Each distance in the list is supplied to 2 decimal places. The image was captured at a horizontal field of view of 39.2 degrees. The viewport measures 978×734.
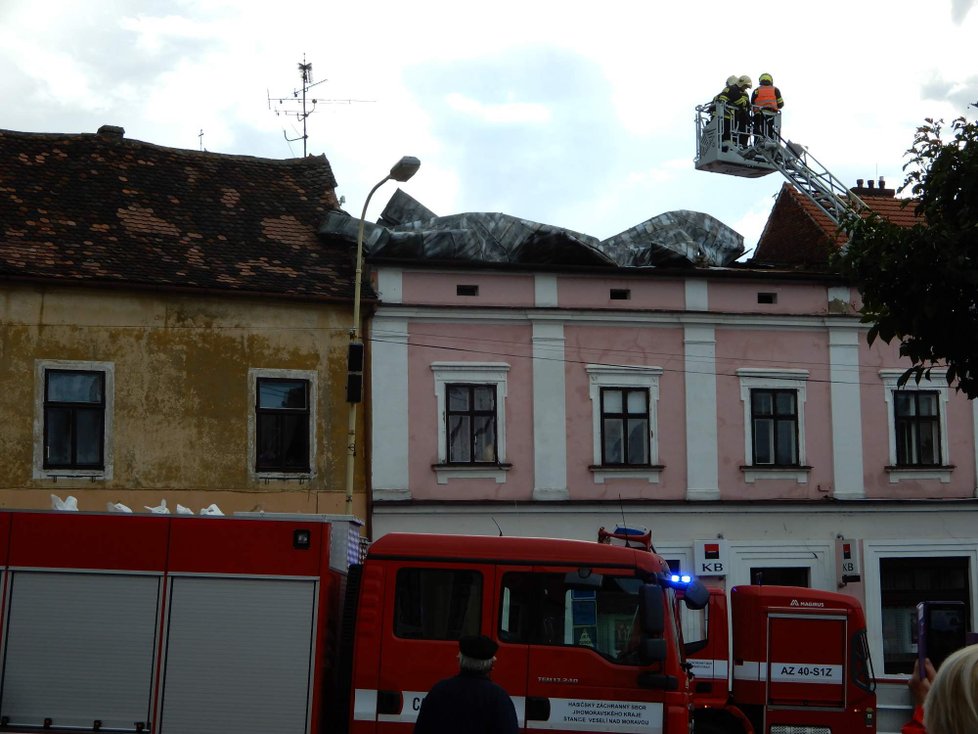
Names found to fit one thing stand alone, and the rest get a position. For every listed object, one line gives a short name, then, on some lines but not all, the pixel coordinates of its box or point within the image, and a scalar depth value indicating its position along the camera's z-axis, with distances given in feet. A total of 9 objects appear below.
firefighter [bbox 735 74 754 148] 102.12
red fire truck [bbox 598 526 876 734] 54.19
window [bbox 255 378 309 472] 76.95
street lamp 69.82
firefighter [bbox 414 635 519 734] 27.35
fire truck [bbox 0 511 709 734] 36.55
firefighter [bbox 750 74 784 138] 102.22
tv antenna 112.88
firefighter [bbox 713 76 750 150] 102.12
